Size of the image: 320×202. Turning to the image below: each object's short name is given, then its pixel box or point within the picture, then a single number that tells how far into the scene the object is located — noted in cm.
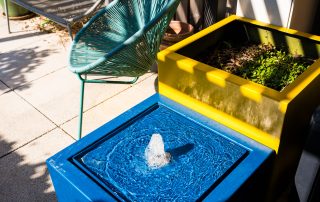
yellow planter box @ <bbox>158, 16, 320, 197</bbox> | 179
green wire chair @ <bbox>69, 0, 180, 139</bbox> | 241
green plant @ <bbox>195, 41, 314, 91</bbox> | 219
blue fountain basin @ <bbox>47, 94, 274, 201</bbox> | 165
